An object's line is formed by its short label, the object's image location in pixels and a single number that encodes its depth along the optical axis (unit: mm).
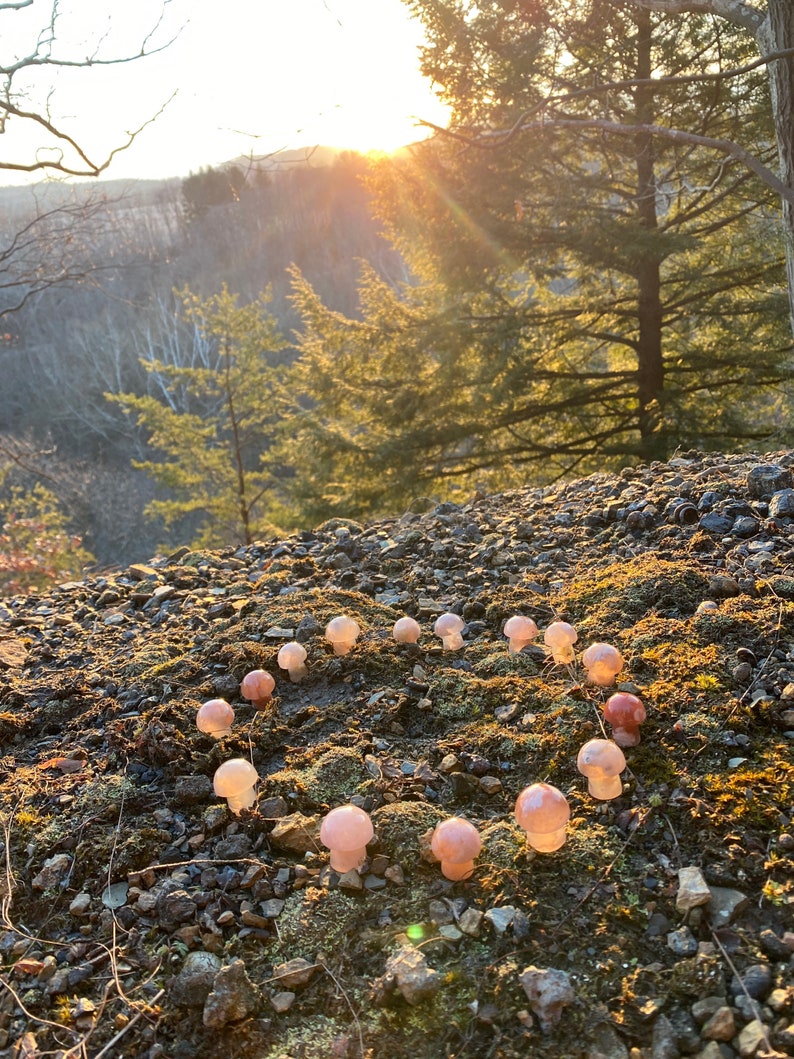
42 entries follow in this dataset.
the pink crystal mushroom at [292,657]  485
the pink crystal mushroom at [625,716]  389
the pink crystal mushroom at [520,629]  473
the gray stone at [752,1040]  261
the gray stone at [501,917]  315
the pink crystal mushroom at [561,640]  456
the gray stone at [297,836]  368
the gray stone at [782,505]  564
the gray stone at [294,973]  308
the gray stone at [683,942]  297
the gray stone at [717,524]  581
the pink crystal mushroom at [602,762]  351
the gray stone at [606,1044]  270
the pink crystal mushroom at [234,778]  369
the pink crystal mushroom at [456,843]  327
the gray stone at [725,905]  304
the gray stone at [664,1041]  267
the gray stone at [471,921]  315
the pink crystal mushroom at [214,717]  426
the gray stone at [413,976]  295
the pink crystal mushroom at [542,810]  320
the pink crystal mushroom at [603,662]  422
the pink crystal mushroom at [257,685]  460
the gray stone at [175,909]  337
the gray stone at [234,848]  365
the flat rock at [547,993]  281
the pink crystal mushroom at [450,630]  501
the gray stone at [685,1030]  268
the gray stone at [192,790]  401
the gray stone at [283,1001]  301
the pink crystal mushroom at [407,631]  508
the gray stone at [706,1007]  274
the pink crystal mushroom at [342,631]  494
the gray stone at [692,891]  308
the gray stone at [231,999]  295
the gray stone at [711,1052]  262
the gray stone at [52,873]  364
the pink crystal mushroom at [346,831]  333
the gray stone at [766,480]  600
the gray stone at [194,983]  304
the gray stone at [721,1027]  267
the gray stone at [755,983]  277
